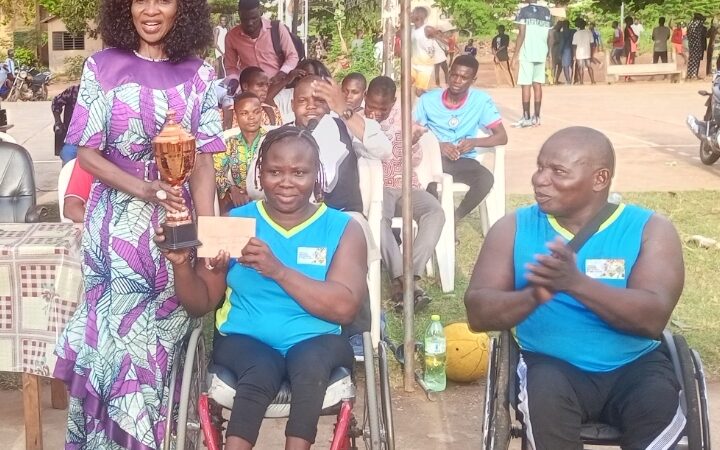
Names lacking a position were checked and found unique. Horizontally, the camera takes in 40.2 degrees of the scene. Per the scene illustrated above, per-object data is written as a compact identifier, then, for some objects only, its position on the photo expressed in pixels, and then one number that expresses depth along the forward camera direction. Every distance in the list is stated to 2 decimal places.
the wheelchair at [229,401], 2.95
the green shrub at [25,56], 33.22
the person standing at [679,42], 27.25
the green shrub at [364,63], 21.14
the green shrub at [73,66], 34.91
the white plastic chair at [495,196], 7.14
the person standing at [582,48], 24.86
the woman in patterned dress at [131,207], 2.98
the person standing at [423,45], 14.81
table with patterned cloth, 3.89
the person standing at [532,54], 14.12
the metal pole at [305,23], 14.10
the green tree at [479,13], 36.06
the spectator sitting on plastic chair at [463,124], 7.05
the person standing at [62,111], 7.05
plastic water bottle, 4.58
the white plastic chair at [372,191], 5.25
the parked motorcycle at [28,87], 24.81
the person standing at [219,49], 15.78
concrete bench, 24.36
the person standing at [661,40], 26.06
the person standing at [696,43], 24.17
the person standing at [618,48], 28.05
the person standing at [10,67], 24.89
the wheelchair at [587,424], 2.76
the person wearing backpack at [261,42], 8.16
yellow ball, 4.68
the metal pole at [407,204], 4.29
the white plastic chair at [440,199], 6.27
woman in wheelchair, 2.97
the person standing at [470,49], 27.34
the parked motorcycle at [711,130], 10.45
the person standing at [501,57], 25.59
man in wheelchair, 2.81
